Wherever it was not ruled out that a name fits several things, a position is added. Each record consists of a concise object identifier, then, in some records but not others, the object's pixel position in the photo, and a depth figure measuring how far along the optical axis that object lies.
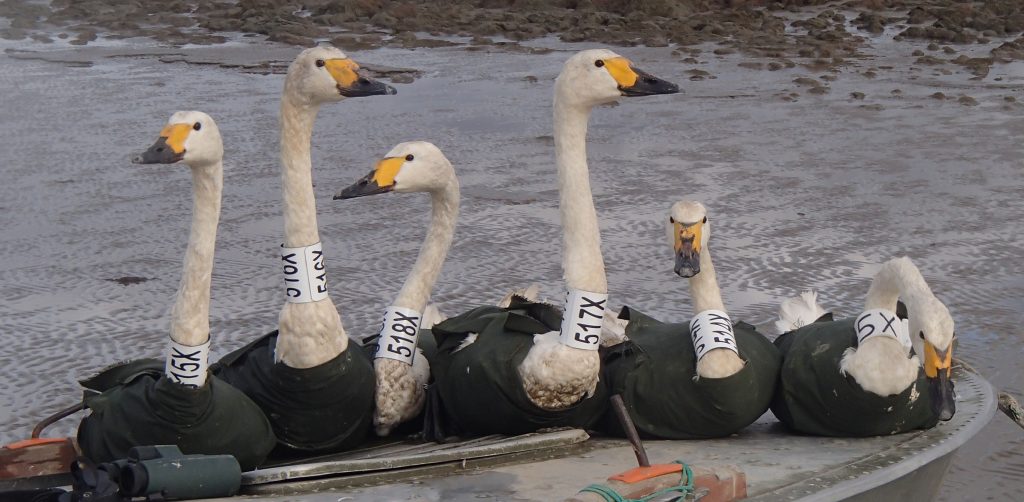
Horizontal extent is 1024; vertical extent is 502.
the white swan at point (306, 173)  4.97
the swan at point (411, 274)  5.34
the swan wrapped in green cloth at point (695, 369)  5.14
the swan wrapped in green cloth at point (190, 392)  4.69
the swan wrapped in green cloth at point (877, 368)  4.99
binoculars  4.14
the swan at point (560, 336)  5.06
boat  4.47
